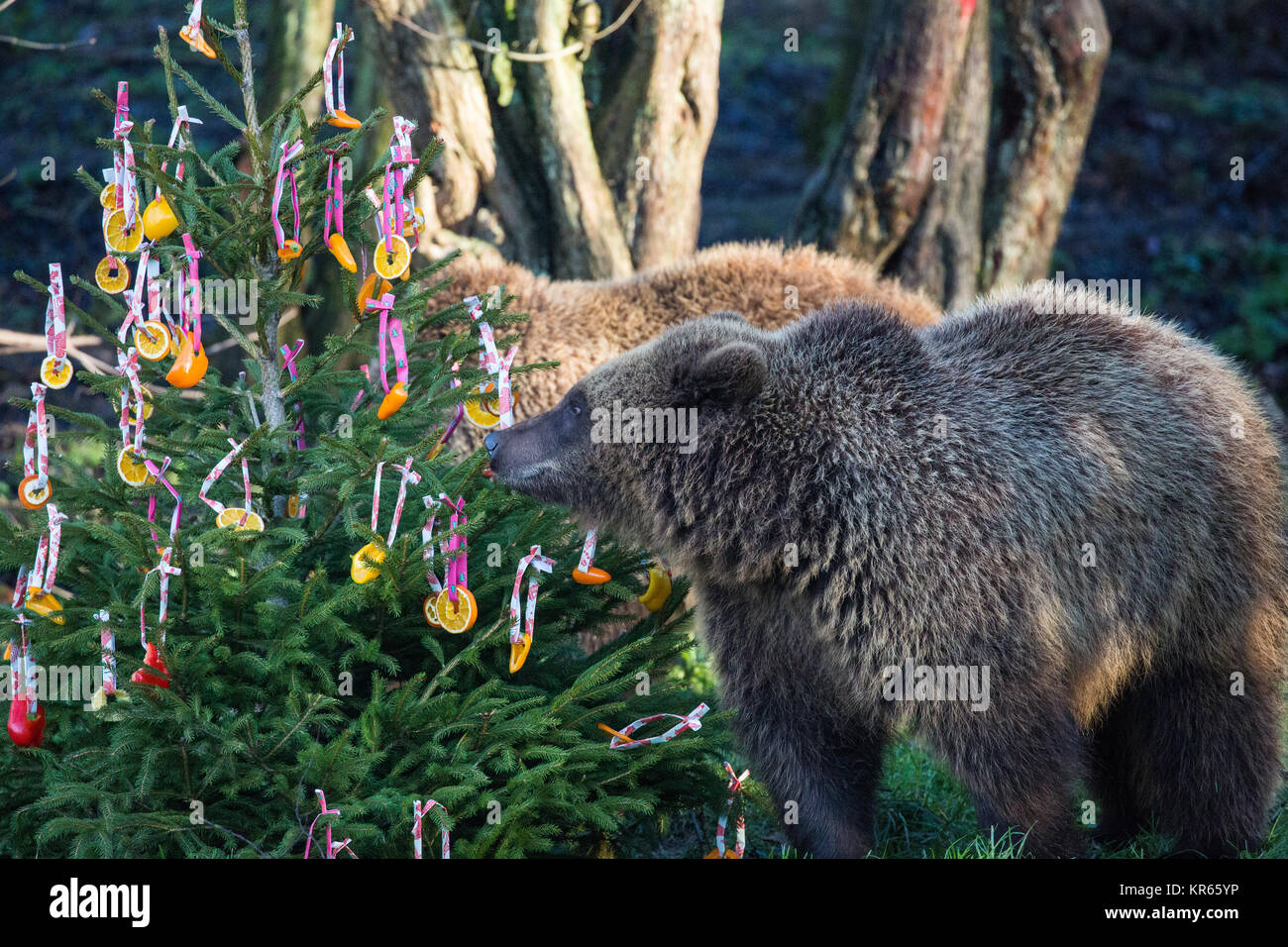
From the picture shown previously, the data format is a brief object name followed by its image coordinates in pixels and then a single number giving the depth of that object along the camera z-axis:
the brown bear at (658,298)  6.25
